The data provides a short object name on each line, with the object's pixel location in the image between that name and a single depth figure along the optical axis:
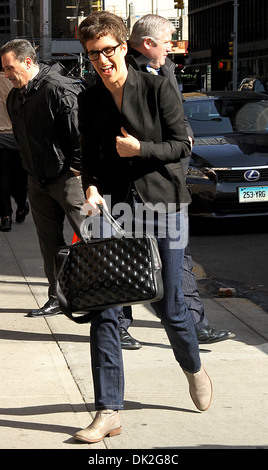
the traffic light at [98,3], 53.09
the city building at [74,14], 95.55
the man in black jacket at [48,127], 6.33
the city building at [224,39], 53.38
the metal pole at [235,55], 60.89
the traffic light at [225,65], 50.62
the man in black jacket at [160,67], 5.33
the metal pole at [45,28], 26.08
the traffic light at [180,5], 45.79
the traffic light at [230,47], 49.33
